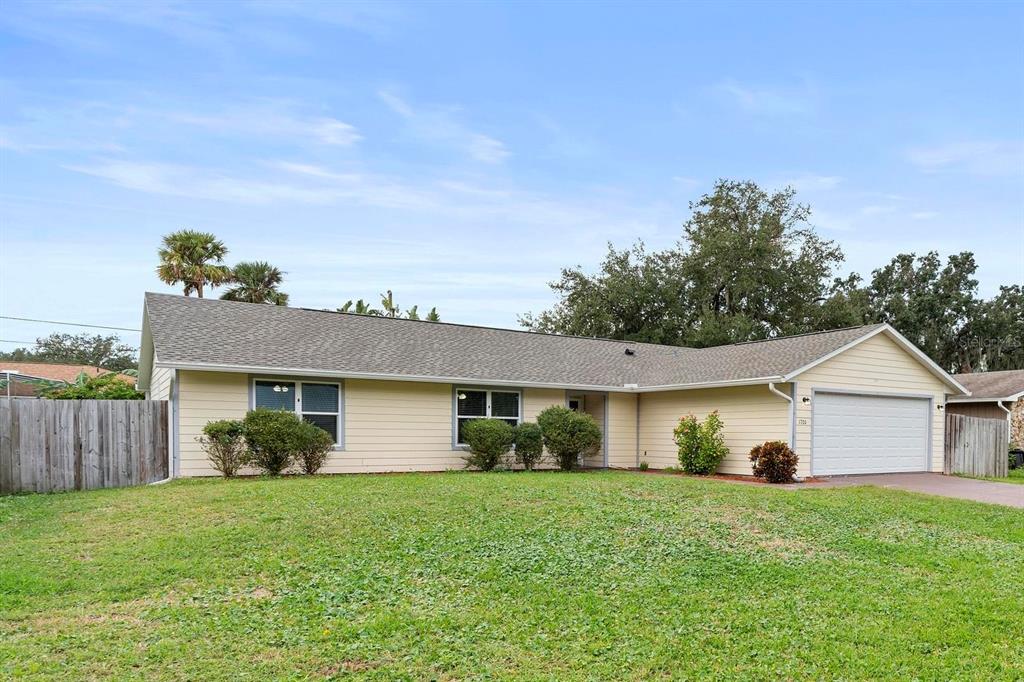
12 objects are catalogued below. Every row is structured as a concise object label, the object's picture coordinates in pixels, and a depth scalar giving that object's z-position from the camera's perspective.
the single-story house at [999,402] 23.97
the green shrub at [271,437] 14.36
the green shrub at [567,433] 17.76
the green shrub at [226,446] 14.10
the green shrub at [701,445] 17.45
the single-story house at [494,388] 15.52
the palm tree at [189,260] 29.23
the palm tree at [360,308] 35.22
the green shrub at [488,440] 17.19
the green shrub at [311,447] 14.90
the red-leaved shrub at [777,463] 15.49
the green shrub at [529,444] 17.53
